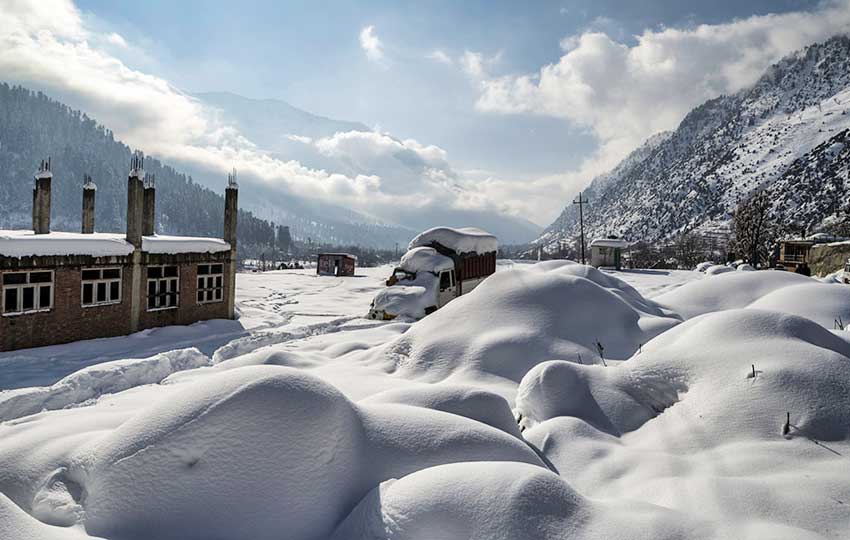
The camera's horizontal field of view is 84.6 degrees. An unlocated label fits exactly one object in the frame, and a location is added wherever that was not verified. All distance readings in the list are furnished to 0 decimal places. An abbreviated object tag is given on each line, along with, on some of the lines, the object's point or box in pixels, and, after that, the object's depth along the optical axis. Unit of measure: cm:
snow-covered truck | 2241
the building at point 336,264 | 5572
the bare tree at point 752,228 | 4316
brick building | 1515
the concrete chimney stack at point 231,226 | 2266
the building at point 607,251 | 4631
